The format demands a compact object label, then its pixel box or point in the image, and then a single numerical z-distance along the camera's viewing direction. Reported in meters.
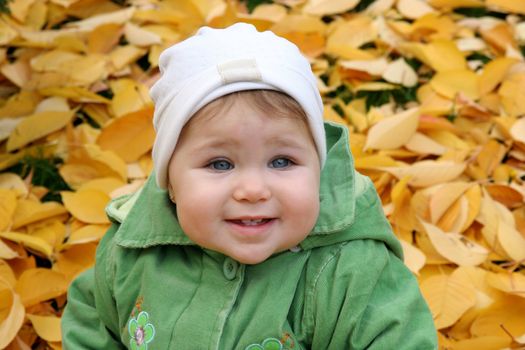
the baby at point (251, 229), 1.32
